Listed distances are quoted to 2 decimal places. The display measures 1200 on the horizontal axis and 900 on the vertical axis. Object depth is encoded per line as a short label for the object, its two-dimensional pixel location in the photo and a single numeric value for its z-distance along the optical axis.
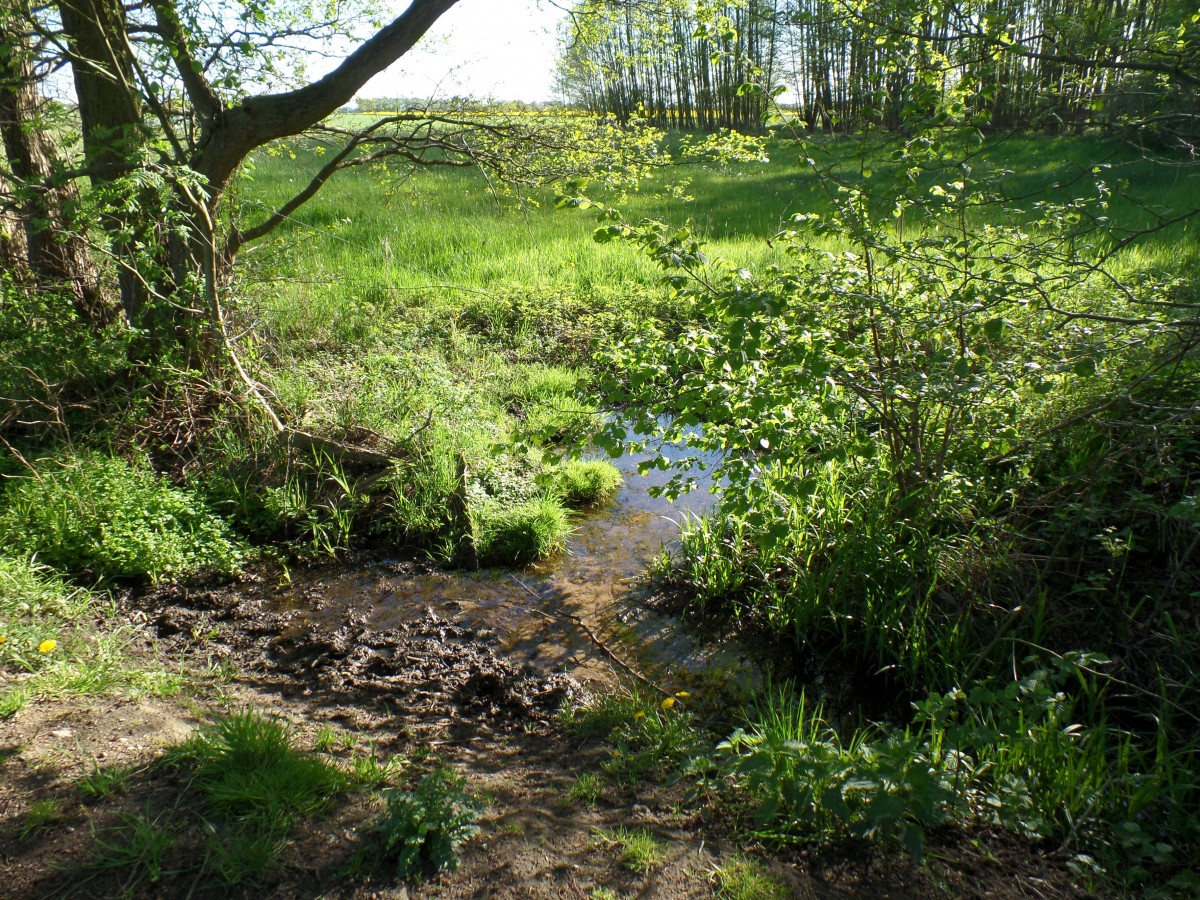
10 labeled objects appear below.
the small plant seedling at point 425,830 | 2.32
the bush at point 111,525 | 4.55
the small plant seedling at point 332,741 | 3.08
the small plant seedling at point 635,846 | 2.40
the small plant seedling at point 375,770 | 2.78
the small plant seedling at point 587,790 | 2.81
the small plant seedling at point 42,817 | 2.39
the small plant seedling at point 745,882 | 2.28
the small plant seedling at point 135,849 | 2.26
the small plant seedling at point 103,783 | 2.55
